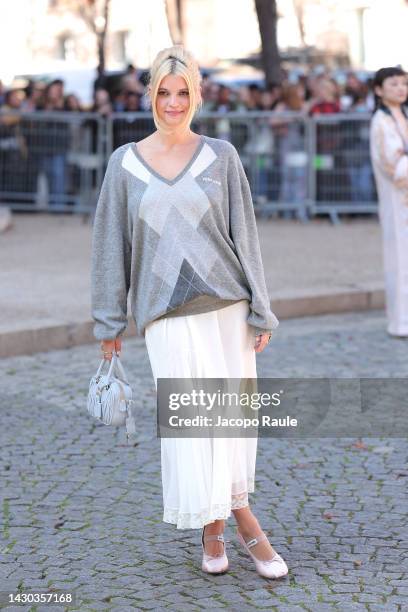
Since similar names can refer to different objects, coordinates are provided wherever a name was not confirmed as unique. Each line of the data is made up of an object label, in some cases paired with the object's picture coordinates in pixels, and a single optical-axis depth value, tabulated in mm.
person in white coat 9438
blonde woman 4707
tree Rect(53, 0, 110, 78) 26234
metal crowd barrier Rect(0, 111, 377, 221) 16531
